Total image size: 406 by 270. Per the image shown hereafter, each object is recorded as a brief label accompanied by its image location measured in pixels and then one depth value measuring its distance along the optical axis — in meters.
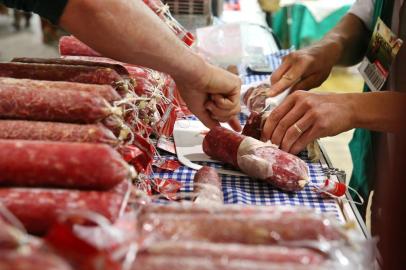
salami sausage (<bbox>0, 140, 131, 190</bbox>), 1.10
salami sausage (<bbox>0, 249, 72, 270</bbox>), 0.76
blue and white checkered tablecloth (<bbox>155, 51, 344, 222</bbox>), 1.64
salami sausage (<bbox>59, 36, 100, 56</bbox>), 2.14
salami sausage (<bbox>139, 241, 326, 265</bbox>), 0.89
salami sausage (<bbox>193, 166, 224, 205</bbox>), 1.44
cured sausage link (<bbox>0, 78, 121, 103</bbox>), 1.34
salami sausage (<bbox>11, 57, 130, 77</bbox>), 1.62
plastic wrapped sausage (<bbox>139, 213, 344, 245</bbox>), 1.01
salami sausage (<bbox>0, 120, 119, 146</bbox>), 1.23
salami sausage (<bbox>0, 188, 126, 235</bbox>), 1.07
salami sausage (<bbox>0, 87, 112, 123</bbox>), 1.29
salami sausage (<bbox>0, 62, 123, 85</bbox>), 1.50
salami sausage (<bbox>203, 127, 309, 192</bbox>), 1.69
